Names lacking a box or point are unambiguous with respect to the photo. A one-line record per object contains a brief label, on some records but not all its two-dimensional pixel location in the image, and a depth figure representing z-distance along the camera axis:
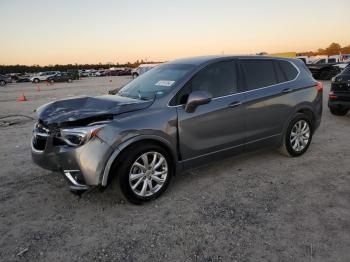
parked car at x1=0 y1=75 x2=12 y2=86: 40.59
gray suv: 3.50
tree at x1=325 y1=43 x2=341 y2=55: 91.61
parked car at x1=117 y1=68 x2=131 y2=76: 68.84
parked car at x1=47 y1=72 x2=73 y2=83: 43.22
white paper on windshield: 4.15
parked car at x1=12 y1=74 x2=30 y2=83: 49.03
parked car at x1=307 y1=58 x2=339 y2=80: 22.00
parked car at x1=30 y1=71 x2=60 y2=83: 45.03
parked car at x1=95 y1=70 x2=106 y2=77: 70.15
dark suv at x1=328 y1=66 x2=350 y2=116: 7.91
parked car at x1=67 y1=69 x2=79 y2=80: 46.55
